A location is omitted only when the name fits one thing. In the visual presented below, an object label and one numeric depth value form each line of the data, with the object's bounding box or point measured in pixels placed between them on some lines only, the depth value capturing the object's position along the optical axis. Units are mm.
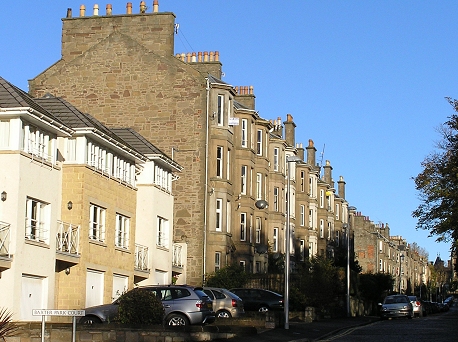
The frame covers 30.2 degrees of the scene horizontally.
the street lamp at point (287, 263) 31531
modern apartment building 27406
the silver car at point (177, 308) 27281
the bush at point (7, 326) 19506
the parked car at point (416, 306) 52469
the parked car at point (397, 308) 49281
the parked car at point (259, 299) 39844
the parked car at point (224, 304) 32719
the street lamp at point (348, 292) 53719
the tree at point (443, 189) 44438
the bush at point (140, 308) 25062
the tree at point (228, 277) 45594
